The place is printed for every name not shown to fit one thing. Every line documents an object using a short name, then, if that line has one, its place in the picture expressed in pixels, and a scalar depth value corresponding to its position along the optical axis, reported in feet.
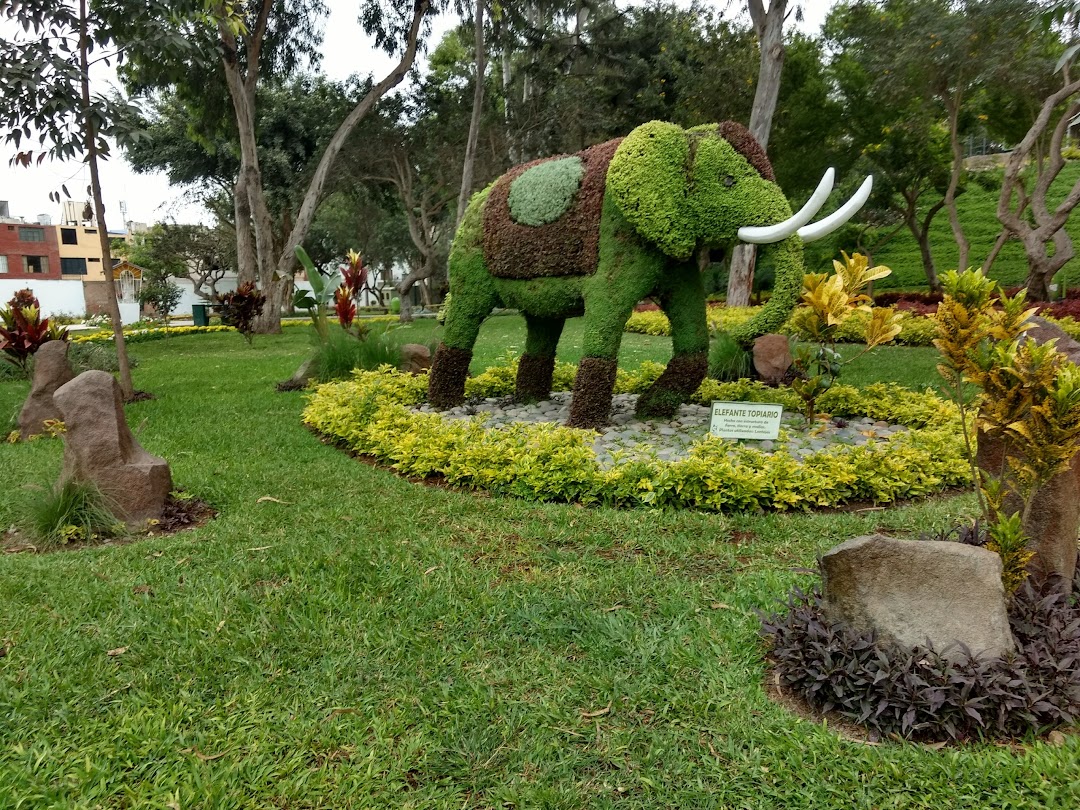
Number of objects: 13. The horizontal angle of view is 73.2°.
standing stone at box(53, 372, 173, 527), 14.17
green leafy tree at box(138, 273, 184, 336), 103.71
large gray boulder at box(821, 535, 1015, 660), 8.21
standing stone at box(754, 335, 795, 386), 28.27
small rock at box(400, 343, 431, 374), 31.32
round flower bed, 15.19
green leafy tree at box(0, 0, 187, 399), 21.50
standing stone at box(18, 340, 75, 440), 22.67
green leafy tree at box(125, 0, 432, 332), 52.37
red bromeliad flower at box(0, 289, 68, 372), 28.84
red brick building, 124.26
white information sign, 17.74
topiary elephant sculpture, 18.28
